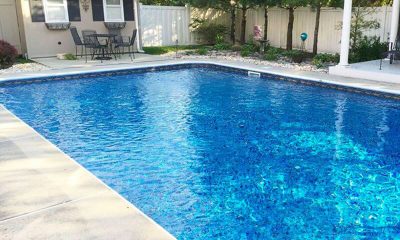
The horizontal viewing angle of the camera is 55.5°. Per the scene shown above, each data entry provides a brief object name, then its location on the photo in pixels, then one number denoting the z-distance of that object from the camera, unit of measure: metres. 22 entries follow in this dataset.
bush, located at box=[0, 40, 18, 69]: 11.09
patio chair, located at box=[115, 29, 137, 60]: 13.24
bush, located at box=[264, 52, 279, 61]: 12.89
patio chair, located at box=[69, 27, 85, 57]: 12.76
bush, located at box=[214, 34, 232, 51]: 15.54
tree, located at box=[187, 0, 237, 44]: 15.29
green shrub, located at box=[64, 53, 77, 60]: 13.15
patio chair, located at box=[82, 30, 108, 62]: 12.83
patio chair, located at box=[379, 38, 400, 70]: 9.38
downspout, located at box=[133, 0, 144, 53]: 14.68
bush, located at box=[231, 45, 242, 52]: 15.40
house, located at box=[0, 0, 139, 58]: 12.91
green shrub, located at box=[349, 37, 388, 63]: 11.15
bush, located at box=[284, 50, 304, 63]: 12.10
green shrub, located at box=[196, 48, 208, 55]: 14.67
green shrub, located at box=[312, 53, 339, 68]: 11.72
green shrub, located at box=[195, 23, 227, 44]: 17.41
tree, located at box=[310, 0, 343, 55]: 11.64
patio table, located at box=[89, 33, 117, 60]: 12.79
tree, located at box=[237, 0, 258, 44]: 14.48
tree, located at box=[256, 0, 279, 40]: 13.76
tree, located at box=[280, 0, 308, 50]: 11.93
